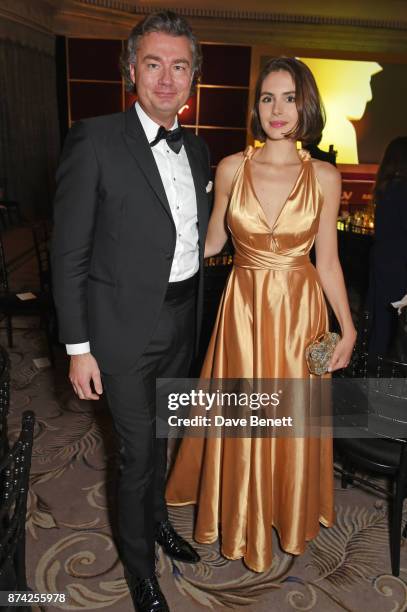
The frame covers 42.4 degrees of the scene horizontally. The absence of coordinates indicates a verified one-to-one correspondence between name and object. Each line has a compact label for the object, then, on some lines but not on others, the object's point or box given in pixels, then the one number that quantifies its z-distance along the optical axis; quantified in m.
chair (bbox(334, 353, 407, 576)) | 1.92
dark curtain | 8.40
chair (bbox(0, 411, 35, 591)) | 1.10
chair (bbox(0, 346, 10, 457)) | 1.46
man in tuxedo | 1.45
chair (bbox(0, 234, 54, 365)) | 3.59
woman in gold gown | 1.72
